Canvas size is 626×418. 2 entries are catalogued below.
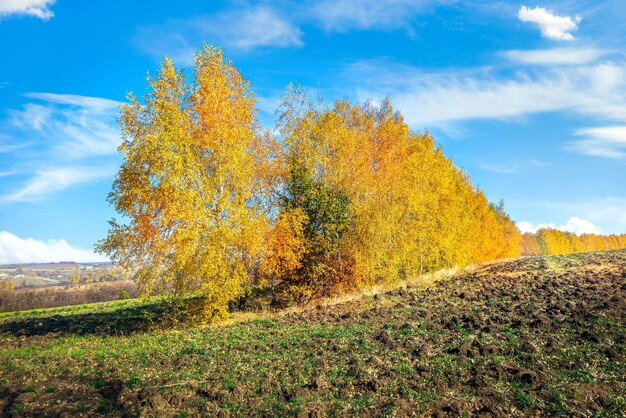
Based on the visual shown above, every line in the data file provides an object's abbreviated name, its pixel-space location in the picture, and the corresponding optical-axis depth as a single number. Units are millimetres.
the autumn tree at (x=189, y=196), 20266
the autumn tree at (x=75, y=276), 129250
